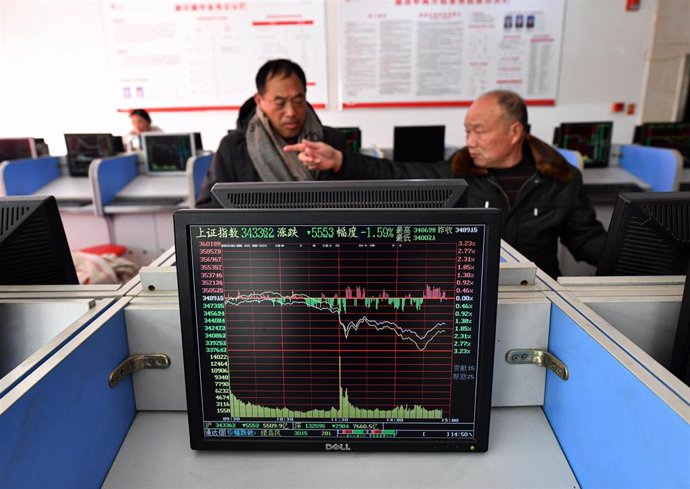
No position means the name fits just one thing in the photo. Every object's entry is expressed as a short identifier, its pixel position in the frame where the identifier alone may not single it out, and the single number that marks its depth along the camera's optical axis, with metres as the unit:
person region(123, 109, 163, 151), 4.37
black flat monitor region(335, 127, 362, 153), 3.31
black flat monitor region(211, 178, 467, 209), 0.87
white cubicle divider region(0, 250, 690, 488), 0.56
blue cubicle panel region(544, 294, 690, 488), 0.52
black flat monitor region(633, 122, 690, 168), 3.31
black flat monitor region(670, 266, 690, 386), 0.73
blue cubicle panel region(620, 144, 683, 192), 2.90
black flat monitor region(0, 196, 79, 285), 0.90
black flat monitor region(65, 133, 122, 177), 3.47
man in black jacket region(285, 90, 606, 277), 1.79
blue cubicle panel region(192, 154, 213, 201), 3.17
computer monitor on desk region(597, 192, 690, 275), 0.90
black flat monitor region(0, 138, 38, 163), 3.37
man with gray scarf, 1.92
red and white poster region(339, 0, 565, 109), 4.46
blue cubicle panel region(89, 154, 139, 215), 3.08
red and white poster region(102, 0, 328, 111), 4.52
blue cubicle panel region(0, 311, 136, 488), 0.55
